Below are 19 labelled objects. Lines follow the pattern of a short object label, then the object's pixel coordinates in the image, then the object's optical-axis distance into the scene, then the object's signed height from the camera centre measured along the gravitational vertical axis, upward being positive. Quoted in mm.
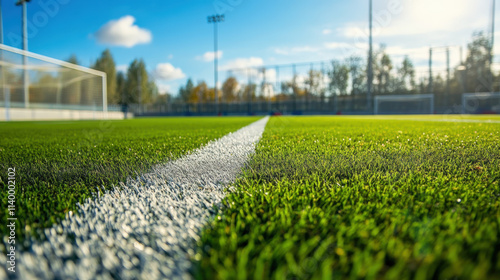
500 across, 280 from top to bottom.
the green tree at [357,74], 34312 +5875
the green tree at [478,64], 31844 +6587
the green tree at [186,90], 66125 +8018
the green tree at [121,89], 55906 +6863
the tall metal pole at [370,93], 29328 +3155
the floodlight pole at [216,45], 34438 +10031
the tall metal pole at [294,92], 36906 +3968
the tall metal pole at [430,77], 32219 +4938
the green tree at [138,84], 55875 +7840
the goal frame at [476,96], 26625 +2387
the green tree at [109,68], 52688 +10543
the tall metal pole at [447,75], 30756 +5108
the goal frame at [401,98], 29347 +2464
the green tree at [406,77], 33272 +5192
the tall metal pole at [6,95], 15252 +1590
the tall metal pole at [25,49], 16547 +4674
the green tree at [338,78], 34844 +5468
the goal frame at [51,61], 14820 +3965
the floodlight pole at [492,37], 29750 +8921
